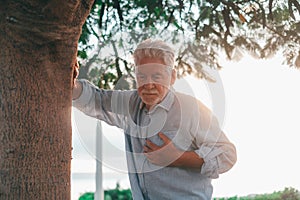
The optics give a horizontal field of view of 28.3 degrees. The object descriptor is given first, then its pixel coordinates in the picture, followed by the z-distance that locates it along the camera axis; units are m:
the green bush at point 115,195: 6.36
